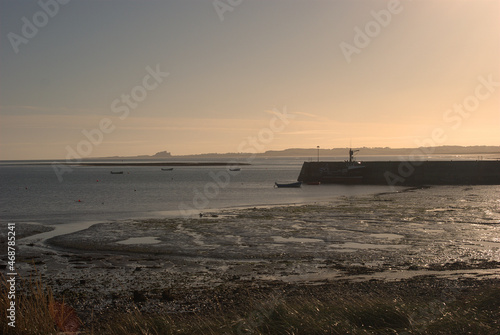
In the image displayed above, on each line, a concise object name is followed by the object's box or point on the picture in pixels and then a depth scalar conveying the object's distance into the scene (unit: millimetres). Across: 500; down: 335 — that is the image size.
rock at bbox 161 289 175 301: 14000
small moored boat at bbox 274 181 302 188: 84988
